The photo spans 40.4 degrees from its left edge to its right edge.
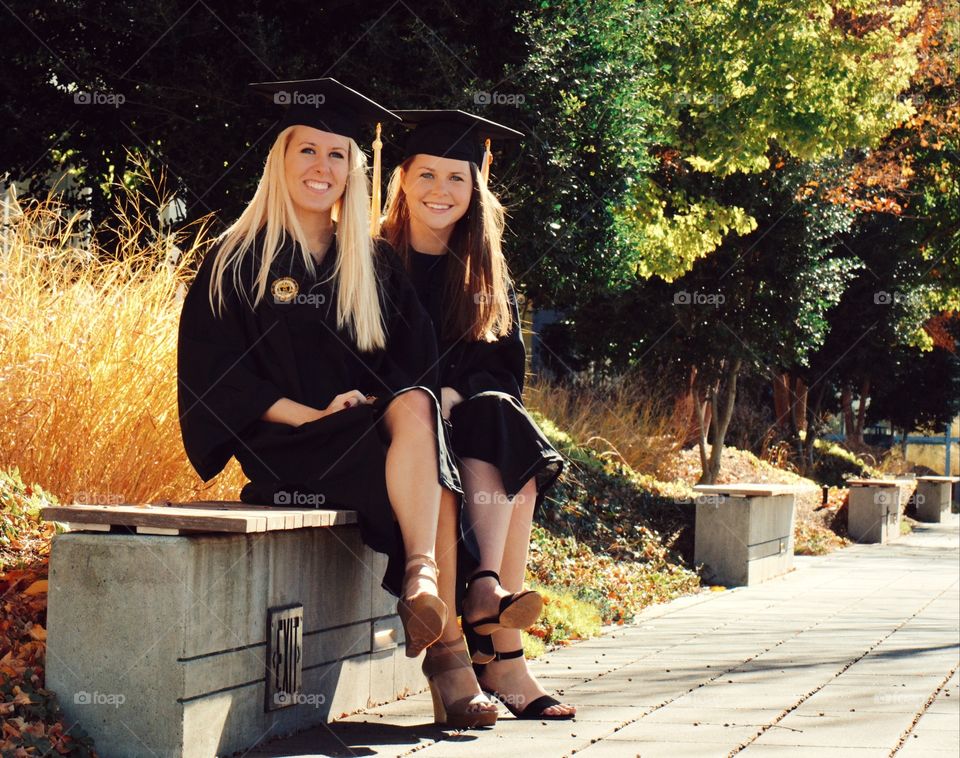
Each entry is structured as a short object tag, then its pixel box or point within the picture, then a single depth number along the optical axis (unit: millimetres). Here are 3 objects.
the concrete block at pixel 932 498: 21641
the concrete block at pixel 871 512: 16062
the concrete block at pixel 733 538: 10367
